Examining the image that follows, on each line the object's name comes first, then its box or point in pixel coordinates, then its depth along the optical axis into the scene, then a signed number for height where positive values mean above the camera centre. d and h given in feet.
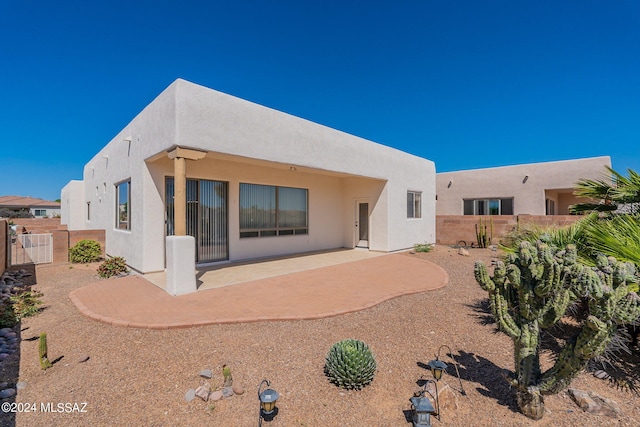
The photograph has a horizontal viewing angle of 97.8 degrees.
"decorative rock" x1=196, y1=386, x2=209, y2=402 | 9.62 -6.23
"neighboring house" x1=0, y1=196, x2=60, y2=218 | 117.03 +4.81
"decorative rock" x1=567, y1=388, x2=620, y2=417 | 8.97 -6.34
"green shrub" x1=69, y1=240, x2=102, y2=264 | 35.55 -4.61
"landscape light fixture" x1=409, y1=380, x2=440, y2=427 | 7.96 -5.68
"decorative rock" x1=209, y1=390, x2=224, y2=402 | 9.63 -6.32
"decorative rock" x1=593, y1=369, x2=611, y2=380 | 11.02 -6.49
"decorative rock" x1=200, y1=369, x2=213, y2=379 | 10.79 -6.18
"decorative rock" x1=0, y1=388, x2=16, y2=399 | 9.84 -6.29
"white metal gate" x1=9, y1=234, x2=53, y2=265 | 36.24 -5.33
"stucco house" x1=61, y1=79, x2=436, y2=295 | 22.13 +3.43
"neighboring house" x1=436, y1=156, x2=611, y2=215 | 59.62 +5.90
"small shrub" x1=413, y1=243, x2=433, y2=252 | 44.90 -5.65
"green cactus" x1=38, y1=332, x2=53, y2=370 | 11.51 -5.68
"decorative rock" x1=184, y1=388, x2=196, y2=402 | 9.60 -6.29
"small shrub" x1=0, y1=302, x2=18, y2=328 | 16.02 -5.94
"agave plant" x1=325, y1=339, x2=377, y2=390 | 10.16 -5.64
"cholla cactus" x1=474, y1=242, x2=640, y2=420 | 7.47 -2.67
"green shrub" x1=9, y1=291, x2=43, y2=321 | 17.61 -5.96
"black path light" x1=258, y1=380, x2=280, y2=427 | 8.13 -5.50
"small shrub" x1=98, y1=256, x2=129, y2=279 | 27.37 -5.20
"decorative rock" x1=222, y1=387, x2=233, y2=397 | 9.83 -6.27
